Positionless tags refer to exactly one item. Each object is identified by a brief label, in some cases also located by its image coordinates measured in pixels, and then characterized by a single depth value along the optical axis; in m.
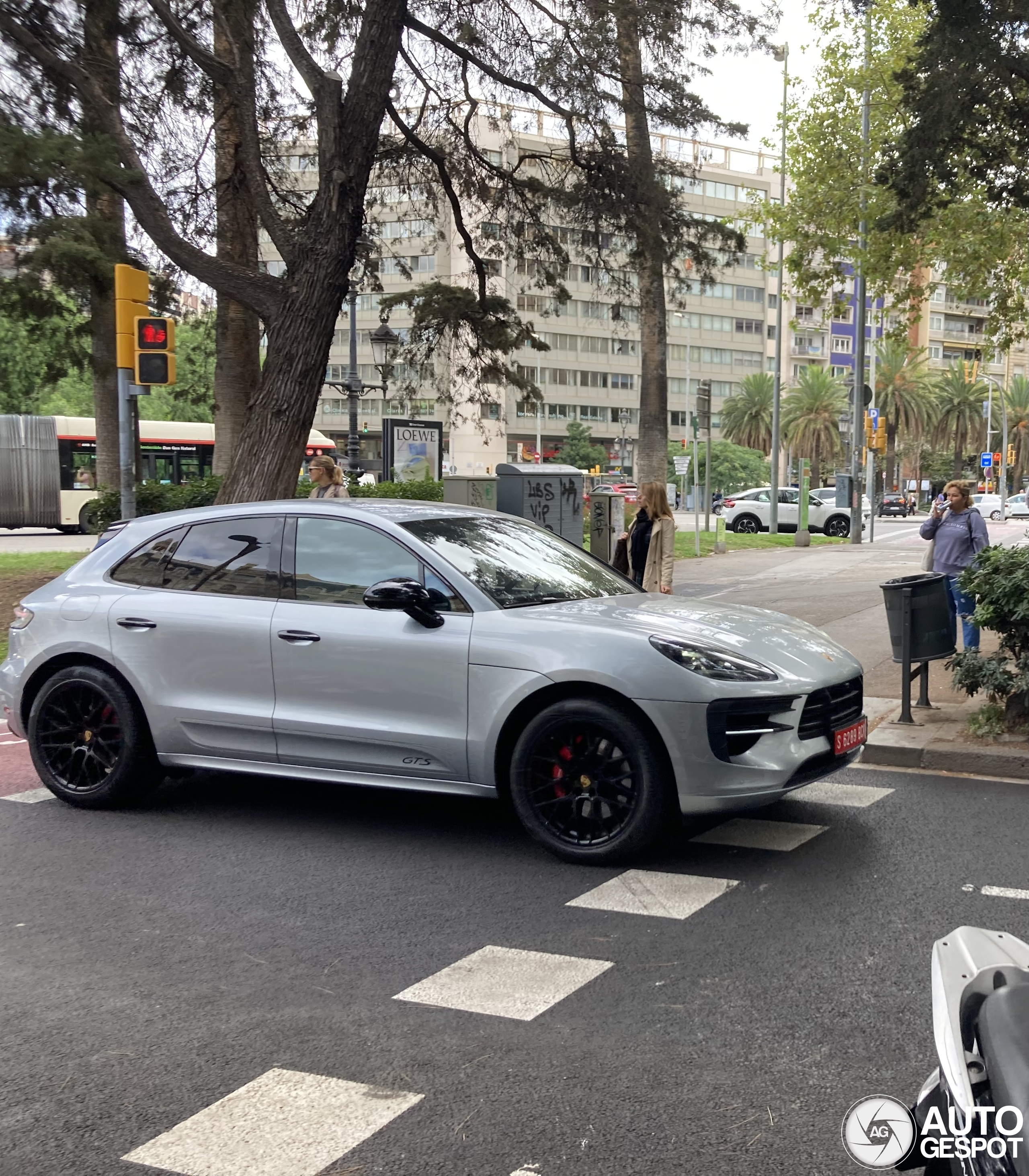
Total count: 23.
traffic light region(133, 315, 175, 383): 11.04
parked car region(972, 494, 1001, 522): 58.16
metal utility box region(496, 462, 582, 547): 15.24
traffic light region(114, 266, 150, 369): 11.12
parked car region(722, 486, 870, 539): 41.06
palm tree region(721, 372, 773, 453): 89.19
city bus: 34.81
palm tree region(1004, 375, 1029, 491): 94.19
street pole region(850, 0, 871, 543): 33.22
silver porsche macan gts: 5.36
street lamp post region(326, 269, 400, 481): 19.72
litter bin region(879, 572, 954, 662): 8.29
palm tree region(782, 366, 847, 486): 80.00
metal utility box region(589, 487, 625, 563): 17.42
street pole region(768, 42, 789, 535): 37.56
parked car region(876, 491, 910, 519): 67.44
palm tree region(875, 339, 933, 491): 77.50
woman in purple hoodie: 11.38
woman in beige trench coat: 11.48
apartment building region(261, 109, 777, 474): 92.06
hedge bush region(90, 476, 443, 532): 18.28
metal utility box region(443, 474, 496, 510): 14.82
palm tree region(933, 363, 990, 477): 83.50
